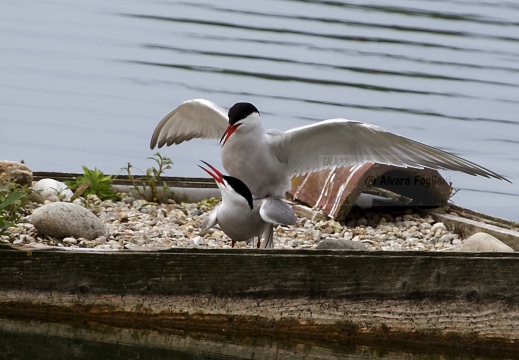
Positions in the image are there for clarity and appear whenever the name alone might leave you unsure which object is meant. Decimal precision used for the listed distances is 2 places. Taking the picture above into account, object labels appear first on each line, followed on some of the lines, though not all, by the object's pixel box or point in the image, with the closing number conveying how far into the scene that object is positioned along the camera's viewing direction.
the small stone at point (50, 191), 11.23
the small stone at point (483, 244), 9.95
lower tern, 9.75
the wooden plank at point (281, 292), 8.11
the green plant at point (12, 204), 8.64
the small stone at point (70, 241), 9.68
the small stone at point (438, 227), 11.49
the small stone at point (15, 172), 11.01
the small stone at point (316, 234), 10.92
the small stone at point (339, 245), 9.78
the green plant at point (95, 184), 11.77
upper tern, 10.16
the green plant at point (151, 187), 11.87
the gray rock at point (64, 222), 9.71
